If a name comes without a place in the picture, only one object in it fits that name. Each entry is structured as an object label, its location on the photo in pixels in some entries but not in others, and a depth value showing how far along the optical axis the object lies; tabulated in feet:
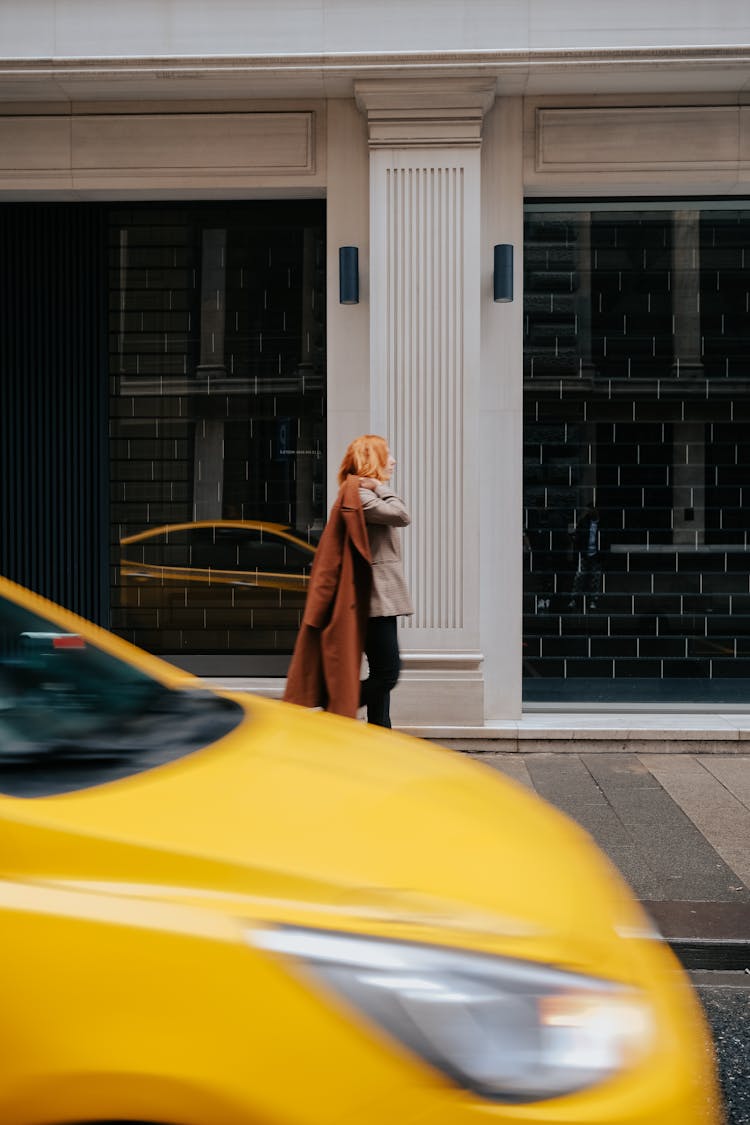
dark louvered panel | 29.78
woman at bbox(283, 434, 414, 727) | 21.13
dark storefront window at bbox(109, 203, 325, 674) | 29.94
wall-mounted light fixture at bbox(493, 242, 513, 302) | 28.04
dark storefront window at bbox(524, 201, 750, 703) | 29.63
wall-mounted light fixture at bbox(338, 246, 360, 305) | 28.07
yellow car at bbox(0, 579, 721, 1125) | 5.31
